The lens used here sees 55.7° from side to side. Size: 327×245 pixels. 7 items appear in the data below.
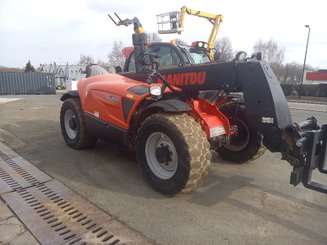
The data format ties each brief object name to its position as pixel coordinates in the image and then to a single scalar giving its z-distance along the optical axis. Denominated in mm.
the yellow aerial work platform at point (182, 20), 11757
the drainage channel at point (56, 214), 2965
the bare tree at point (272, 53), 58881
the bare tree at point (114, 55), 49022
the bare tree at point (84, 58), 70025
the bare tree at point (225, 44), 44250
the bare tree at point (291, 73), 59462
